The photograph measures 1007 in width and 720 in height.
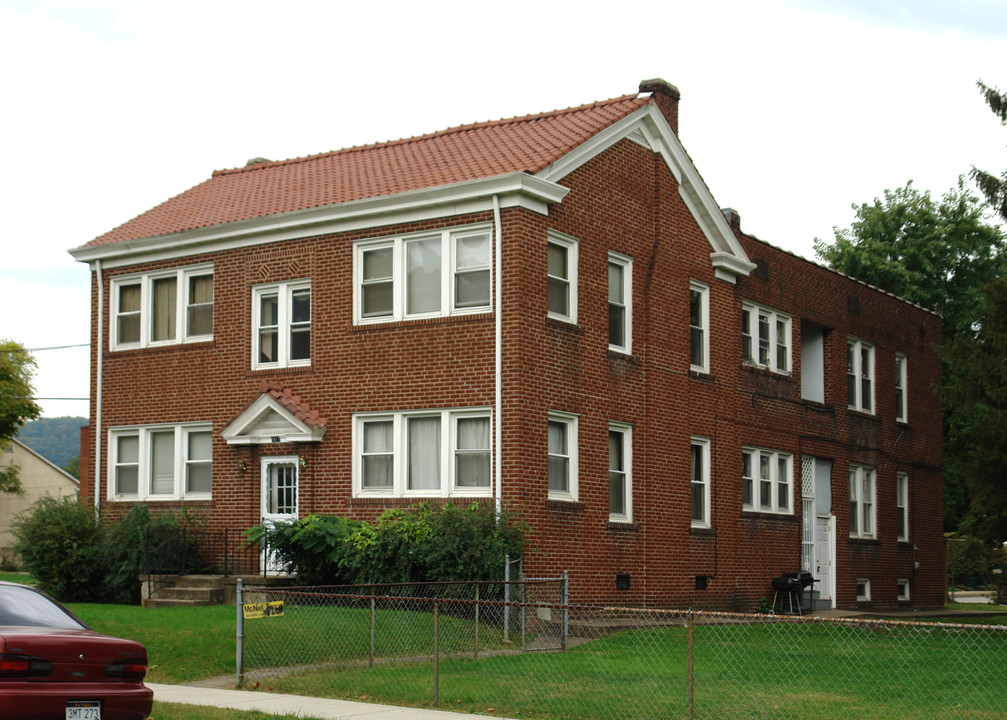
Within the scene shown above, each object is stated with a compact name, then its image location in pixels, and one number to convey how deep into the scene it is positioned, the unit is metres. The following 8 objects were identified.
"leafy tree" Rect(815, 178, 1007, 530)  44.75
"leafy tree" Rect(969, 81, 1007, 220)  25.98
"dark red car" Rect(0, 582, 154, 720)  9.27
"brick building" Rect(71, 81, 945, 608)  21.27
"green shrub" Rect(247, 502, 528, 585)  19.61
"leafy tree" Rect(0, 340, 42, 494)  46.44
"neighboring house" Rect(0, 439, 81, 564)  58.97
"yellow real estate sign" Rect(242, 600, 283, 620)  14.39
